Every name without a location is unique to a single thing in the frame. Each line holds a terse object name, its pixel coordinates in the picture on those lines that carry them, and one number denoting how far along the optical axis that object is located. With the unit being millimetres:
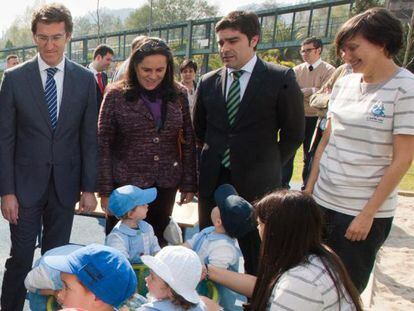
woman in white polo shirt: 1986
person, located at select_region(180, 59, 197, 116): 6719
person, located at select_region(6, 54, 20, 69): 9084
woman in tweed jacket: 2703
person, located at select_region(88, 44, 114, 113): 6618
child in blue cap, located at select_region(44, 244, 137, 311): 1599
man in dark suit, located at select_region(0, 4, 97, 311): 2441
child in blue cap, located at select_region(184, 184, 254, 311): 2410
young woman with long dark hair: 1605
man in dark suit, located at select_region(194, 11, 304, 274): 2730
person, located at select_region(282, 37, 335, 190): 6086
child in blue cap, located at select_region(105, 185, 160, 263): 2488
